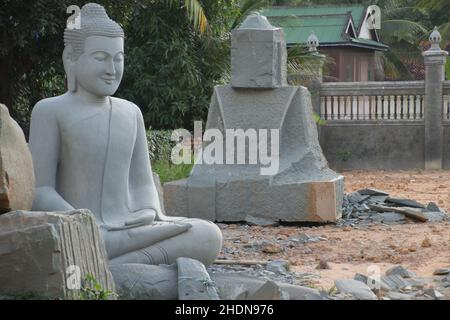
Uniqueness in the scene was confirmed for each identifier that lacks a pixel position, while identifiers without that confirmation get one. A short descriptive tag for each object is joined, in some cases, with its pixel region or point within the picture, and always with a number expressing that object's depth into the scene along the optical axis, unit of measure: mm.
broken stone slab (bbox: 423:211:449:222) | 13649
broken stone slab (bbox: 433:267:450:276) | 9008
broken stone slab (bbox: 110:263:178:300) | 6795
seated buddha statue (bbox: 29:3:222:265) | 7522
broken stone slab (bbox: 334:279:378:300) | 7197
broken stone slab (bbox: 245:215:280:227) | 12970
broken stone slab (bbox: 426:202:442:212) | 14309
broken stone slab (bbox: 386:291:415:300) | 7509
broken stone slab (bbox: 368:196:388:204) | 14827
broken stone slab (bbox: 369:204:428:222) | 13520
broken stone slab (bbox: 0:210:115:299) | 5850
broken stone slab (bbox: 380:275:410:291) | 7950
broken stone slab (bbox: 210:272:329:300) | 6676
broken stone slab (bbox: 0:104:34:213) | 6165
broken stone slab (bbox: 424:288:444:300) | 7543
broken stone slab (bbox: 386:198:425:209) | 14600
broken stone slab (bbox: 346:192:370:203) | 14699
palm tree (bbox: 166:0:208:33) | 20636
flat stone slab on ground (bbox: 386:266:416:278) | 8595
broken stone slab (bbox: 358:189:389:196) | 15240
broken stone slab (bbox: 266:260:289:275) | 8869
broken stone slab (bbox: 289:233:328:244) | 11536
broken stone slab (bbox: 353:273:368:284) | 8060
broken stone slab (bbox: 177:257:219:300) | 6366
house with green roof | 32833
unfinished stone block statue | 12980
